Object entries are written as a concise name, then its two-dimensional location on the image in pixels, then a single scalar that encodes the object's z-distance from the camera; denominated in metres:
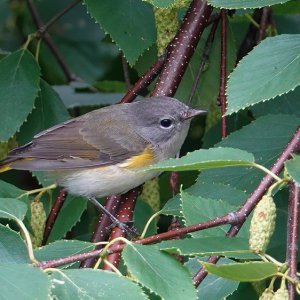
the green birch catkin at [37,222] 5.82
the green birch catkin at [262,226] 3.61
